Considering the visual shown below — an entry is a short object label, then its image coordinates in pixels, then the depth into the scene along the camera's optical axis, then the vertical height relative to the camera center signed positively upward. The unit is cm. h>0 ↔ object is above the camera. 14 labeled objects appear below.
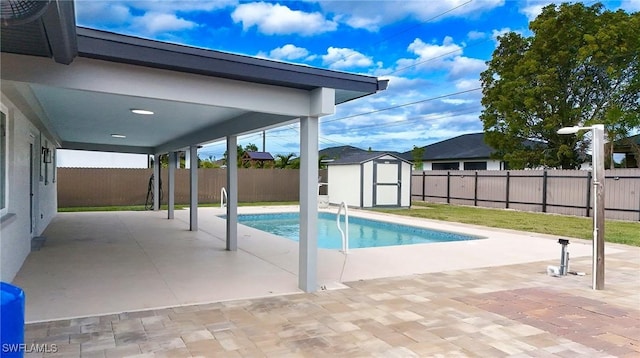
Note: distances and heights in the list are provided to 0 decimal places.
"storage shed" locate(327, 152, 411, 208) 1814 -25
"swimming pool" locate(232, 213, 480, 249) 1121 -169
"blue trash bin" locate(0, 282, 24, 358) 204 -72
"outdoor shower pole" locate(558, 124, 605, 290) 564 -39
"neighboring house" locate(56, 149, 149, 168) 1978 +62
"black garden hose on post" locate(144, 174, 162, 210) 1695 -104
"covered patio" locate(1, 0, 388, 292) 366 +94
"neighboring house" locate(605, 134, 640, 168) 2011 +136
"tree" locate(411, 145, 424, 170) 3092 +148
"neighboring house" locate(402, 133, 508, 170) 2838 +139
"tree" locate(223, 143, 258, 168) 3159 +210
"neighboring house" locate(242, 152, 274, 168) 2742 +101
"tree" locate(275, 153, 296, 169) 2520 +80
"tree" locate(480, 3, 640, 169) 1762 +414
